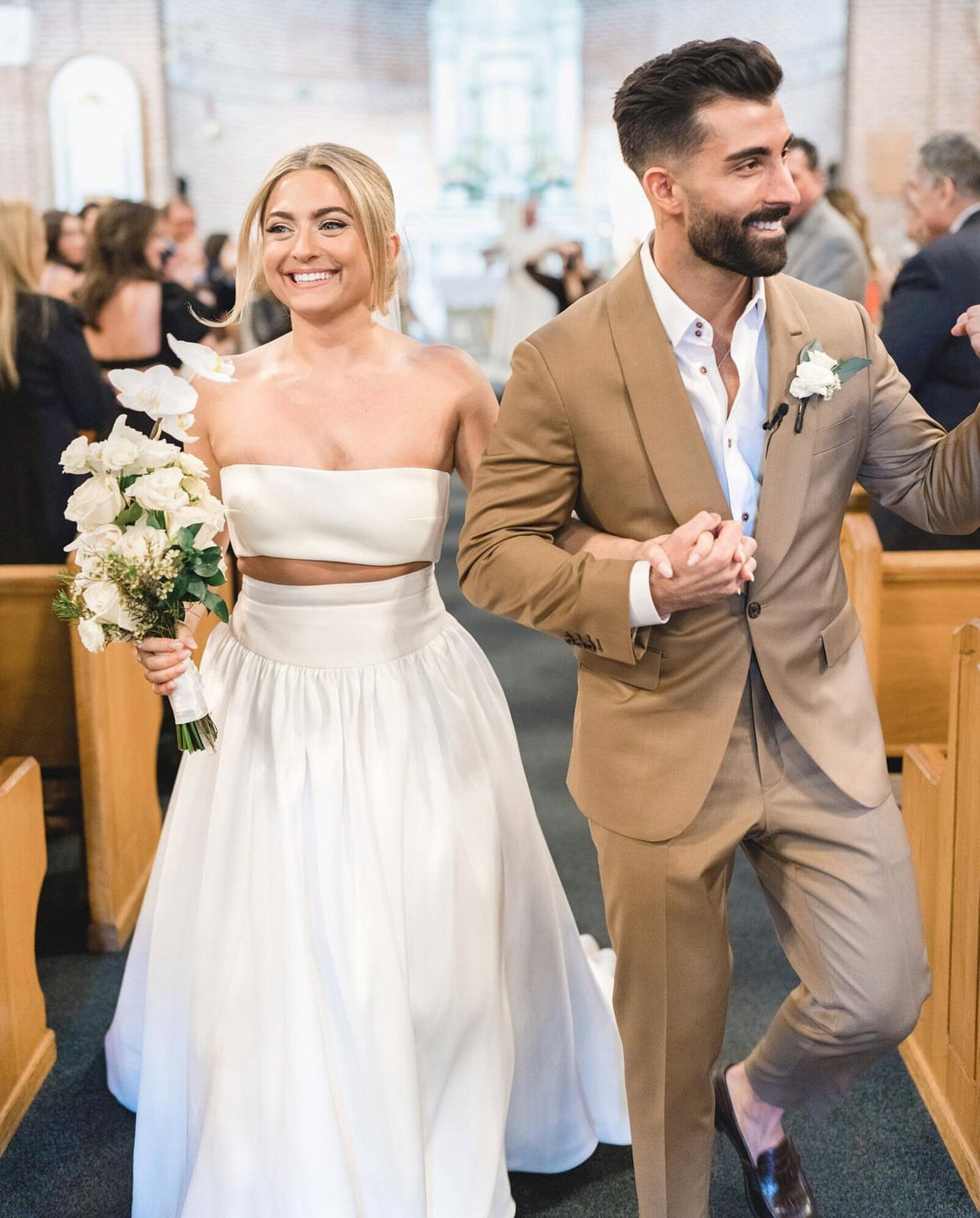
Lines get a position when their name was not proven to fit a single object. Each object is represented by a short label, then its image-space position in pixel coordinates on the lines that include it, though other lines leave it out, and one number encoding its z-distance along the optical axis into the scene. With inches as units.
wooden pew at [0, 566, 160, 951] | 155.4
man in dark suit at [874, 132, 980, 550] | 170.6
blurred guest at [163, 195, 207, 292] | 394.6
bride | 101.5
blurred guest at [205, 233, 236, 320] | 364.9
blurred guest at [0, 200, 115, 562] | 194.2
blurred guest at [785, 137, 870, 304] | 228.2
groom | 88.5
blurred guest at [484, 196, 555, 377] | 652.7
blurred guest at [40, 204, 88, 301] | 329.7
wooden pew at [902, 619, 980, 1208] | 112.8
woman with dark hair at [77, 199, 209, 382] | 233.6
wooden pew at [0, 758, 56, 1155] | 123.7
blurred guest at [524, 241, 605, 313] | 401.4
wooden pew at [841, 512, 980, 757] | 147.3
